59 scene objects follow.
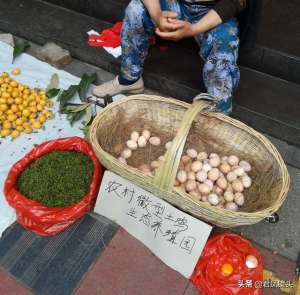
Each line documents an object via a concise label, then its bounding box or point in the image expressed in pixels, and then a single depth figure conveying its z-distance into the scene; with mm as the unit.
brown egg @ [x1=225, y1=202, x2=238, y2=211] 1979
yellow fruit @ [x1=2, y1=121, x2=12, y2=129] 2562
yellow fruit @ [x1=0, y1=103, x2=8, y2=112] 2604
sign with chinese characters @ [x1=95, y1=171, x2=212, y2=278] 1806
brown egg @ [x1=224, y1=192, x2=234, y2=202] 2012
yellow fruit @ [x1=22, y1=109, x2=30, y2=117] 2621
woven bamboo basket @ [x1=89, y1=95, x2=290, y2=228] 1690
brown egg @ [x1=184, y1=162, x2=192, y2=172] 2156
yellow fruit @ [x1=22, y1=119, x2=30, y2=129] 2605
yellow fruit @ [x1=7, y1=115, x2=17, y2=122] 2600
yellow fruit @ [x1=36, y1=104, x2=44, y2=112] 2691
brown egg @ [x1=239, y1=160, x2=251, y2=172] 2115
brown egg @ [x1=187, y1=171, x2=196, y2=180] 2102
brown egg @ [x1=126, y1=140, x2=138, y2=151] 2270
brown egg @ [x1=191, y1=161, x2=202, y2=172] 2118
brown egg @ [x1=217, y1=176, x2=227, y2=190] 2062
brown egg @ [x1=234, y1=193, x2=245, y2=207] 2025
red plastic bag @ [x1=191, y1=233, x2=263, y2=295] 1821
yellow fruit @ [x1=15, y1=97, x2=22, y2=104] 2676
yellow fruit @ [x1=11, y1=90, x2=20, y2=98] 2705
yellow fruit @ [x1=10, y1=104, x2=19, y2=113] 2633
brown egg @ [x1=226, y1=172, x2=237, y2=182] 2088
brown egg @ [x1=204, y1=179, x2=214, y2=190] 2057
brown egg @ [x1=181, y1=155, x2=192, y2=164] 2182
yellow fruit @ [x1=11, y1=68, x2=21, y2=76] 2986
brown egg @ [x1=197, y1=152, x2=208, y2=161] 2186
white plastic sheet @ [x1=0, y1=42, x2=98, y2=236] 2332
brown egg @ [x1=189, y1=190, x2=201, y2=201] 2012
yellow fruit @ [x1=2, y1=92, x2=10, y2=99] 2641
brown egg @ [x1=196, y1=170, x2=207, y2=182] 2082
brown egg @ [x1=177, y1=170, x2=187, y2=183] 2059
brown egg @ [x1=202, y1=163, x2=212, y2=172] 2121
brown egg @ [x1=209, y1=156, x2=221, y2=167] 2139
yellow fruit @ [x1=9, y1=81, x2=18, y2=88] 2772
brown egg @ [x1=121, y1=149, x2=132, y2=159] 2238
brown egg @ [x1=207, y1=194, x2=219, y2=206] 1957
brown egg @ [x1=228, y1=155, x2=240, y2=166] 2142
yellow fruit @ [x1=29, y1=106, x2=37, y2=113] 2654
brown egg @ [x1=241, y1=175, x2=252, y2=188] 2078
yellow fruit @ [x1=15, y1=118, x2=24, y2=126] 2588
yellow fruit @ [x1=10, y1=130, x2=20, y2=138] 2555
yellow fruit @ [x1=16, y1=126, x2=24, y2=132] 2594
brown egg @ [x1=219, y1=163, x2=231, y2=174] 2117
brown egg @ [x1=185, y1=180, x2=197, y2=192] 2031
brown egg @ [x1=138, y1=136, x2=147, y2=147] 2297
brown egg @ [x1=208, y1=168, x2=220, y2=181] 2086
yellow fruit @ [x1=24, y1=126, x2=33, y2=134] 2588
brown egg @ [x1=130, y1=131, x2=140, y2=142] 2293
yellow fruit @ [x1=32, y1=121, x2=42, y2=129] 2609
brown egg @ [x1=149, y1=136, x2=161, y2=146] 2297
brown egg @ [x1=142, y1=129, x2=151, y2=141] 2312
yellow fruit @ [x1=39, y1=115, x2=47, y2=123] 2649
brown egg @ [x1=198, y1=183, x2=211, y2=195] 2012
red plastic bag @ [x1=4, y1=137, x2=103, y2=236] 1944
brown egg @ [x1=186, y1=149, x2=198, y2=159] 2203
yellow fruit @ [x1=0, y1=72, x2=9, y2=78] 2834
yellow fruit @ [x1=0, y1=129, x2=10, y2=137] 2553
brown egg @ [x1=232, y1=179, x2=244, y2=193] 2053
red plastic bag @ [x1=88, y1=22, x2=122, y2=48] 3118
